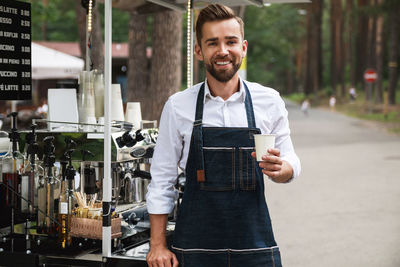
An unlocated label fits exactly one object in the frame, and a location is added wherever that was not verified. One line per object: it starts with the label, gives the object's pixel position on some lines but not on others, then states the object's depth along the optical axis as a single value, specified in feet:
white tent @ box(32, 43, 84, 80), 51.94
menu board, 15.16
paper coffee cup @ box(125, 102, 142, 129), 15.93
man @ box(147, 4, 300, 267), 8.93
